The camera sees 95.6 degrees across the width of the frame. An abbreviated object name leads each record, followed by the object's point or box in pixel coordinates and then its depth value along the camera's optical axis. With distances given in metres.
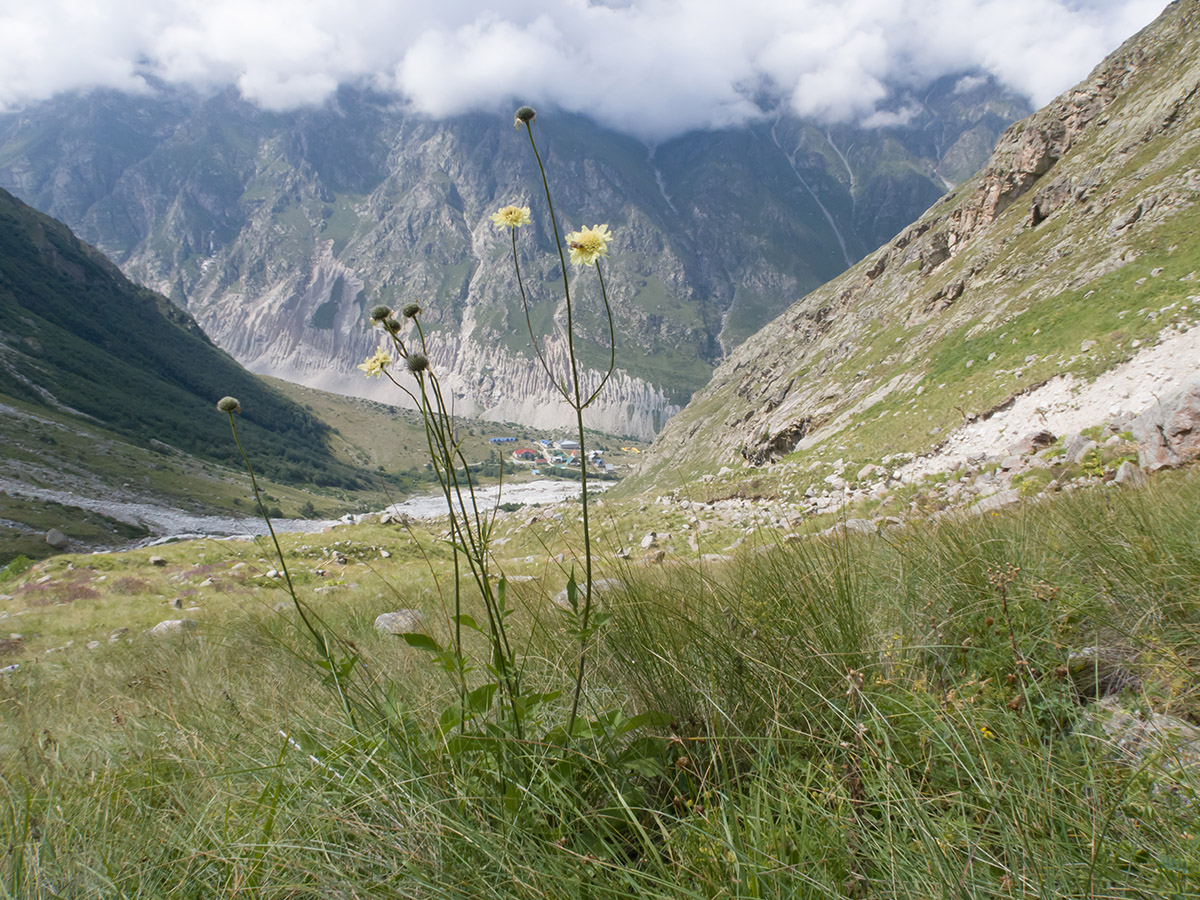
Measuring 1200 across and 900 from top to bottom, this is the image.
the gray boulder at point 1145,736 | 1.44
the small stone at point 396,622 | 4.93
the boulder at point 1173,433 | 6.58
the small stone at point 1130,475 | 4.82
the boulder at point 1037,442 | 12.40
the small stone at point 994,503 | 4.66
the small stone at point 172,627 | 7.26
